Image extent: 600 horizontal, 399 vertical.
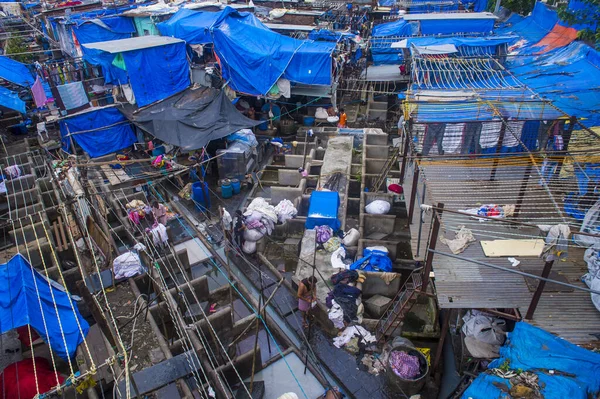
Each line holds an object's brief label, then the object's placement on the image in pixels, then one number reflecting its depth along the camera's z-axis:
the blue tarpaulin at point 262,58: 25.83
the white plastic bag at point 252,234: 17.97
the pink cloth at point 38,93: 26.86
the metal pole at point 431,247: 9.56
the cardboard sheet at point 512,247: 10.45
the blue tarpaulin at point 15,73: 26.62
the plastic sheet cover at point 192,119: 23.09
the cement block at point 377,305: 14.78
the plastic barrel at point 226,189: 22.78
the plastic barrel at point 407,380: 11.88
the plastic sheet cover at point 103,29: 34.62
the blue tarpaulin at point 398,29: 32.88
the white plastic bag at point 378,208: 18.77
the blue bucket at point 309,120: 29.53
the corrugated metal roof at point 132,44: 24.41
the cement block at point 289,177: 23.11
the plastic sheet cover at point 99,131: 24.80
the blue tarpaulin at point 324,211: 17.75
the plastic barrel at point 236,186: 23.25
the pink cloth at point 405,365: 12.11
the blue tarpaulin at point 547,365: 7.93
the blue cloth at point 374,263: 15.20
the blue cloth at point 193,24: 27.16
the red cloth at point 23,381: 10.90
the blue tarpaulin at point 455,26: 30.53
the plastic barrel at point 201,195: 21.88
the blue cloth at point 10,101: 23.67
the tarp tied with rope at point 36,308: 11.12
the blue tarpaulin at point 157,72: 24.88
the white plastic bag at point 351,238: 17.20
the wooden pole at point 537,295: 8.76
